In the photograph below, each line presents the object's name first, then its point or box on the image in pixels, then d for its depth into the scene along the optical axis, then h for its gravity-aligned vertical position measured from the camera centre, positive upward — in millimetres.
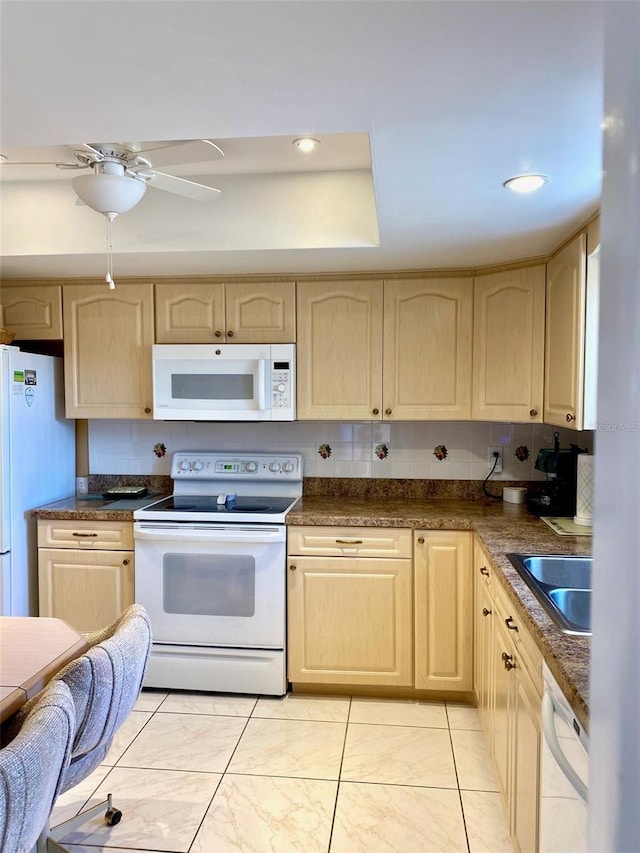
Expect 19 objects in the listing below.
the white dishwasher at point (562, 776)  1136 -755
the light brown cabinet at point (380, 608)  2758 -935
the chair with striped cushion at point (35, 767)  1061 -672
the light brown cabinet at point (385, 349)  2955 +300
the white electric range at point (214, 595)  2828 -895
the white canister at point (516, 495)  3041 -439
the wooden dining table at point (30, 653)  1354 -638
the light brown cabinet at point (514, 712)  1541 -913
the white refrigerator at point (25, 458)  2859 -250
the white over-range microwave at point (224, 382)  2986 +138
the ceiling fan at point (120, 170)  1729 +740
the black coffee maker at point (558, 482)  2770 -349
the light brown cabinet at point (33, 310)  3184 +532
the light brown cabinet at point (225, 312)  3035 +500
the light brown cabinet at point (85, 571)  2957 -809
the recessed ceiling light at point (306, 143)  2102 +950
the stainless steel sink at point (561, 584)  1620 -556
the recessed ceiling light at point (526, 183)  1707 +660
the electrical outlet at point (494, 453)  3213 -248
